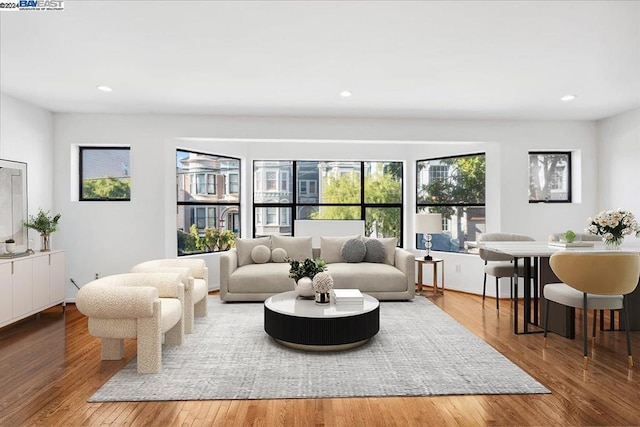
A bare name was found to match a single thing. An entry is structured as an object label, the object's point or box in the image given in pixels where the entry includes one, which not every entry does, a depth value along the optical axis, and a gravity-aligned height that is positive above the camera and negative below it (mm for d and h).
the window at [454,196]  6254 +275
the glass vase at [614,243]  3930 -300
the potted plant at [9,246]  4340 -367
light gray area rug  2738 -1216
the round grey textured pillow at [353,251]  5809 -558
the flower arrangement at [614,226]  3846 -127
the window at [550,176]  6086 +560
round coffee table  3412 -983
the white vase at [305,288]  4051 -764
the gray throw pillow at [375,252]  5867 -579
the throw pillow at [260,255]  5719 -607
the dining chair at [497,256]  4959 -573
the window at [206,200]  6094 +192
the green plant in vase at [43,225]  4793 -153
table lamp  5922 -169
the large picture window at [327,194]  6941 +321
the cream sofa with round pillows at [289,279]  5289 -866
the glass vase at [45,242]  4867 -366
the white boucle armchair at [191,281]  3900 -731
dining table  3807 -708
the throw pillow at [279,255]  5801 -616
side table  5809 -855
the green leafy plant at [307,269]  4145 -586
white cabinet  4070 -801
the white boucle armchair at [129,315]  2953 -771
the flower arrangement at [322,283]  3859 -681
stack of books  3834 -821
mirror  4492 +117
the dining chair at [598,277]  3088 -499
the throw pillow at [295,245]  5922 -487
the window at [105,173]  5676 +561
